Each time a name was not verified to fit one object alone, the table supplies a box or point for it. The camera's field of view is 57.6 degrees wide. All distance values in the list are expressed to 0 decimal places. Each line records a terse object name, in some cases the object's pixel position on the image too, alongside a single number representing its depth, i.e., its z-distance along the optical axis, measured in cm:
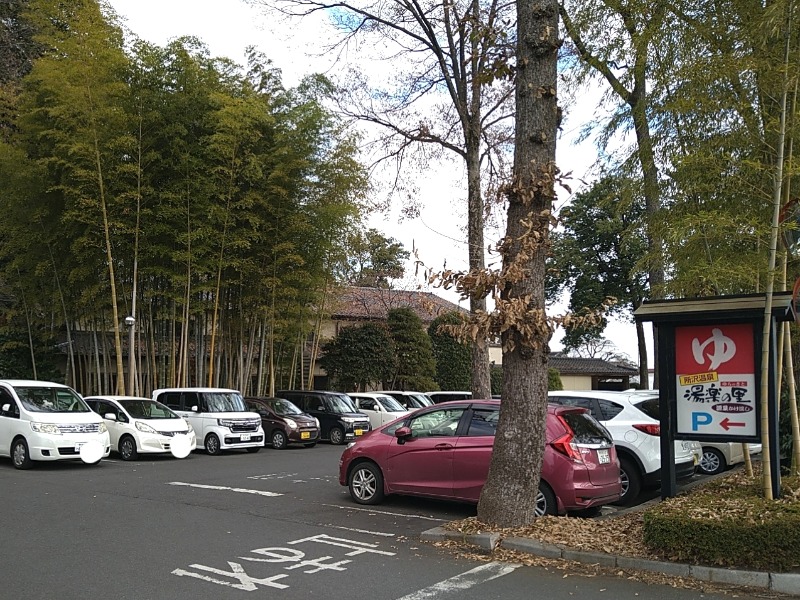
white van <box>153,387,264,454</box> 1825
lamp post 1955
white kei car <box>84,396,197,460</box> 1622
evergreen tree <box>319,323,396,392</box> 3156
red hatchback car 851
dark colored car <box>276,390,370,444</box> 2223
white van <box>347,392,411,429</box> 2388
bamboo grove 1755
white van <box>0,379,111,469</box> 1392
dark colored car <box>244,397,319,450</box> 2030
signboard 737
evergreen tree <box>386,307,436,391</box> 3316
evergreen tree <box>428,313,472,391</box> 3628
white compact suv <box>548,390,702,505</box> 1045
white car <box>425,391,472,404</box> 2714
